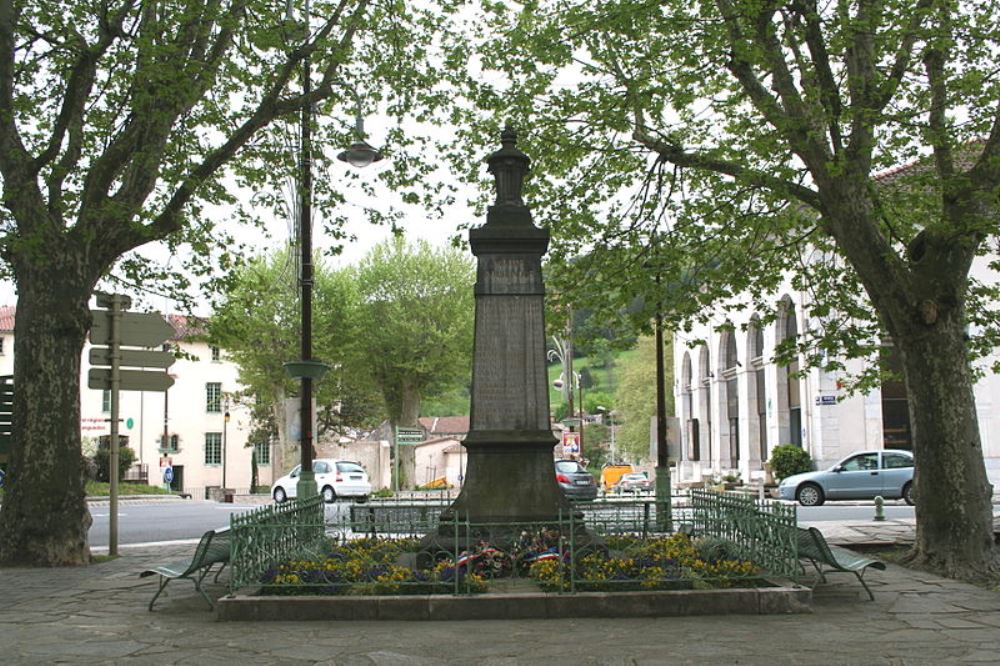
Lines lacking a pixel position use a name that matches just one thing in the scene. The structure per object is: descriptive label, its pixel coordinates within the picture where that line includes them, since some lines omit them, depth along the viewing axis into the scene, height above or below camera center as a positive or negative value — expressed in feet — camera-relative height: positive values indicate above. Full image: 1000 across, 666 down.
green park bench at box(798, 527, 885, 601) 31.19 -4.12
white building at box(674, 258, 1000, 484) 108.78 +2.33
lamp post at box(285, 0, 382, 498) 51.01 +8.53
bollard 66.28 -5.41
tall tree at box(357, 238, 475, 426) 149.89 +16.90
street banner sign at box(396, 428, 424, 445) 100.94 -0.17
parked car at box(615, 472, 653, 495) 154.04 -8.04
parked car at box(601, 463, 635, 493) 173.17 -7.62
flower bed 30.17 -4.33
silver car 87.66 -4.53
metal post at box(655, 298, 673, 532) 65.21 -0.41
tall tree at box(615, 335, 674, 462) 212.02 +7.10
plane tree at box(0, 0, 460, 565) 43.04 +12.74
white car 112.16 -5.21
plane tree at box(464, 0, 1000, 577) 39.58 +12.09
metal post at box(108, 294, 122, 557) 47.47 +2.53
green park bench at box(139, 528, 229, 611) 30.78 -3.89
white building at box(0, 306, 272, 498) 200.44 +2.62
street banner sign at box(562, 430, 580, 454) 128.26 -1.34
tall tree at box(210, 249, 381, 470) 150.51 +14.45
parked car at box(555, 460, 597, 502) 97.09 -4.74
